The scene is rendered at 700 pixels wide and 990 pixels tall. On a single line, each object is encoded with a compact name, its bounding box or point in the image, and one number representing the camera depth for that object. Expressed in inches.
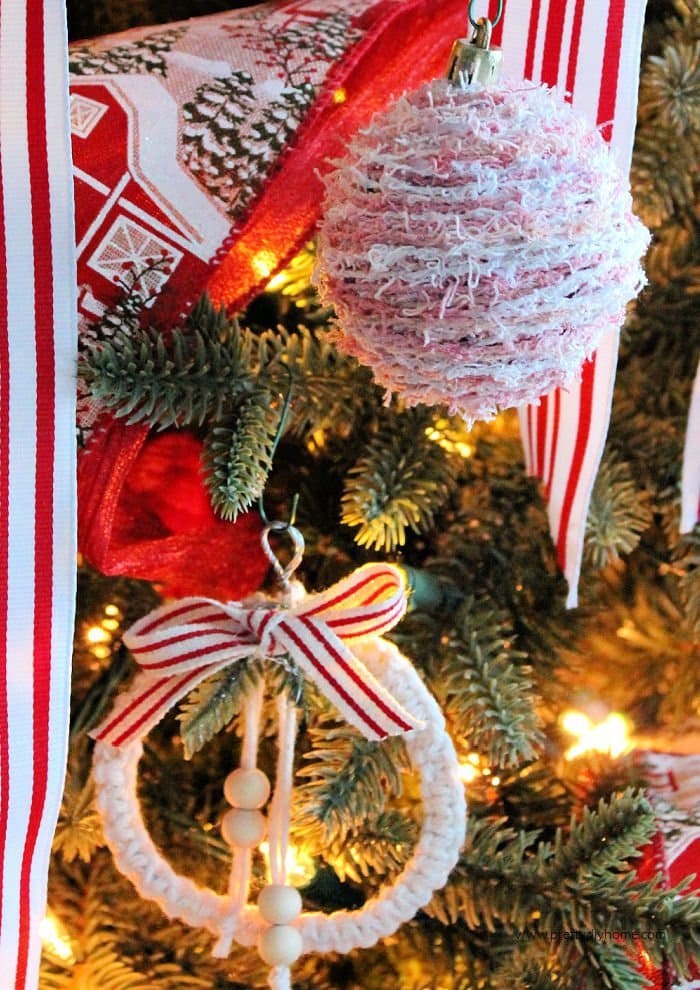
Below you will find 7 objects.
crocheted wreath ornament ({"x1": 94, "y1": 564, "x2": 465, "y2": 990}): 19.5
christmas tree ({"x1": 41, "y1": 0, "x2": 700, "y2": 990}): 21.1
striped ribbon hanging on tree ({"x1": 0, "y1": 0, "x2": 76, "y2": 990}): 18.2
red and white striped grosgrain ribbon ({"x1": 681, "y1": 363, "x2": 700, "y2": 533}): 24.1
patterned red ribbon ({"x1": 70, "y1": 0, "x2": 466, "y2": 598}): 19.5
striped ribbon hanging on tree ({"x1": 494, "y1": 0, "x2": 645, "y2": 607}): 20.5
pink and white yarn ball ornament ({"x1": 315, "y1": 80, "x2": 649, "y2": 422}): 13.4
